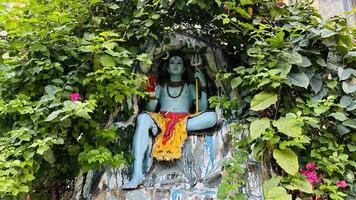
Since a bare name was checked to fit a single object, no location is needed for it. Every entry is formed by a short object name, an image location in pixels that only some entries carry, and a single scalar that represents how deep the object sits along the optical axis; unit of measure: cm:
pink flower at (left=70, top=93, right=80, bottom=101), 188
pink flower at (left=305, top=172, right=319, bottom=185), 180
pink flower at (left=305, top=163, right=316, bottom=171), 184
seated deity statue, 237
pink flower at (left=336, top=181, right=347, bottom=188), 180
